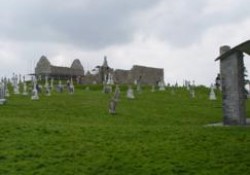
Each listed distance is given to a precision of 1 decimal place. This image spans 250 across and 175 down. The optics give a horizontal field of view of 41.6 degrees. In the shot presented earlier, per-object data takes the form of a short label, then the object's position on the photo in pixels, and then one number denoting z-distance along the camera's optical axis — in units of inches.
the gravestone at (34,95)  973.3
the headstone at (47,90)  1087.9
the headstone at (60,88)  1226.6
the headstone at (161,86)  1326.0
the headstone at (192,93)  1120.9
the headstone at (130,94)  1053.8
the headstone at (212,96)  1064.9
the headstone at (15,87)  1132.3
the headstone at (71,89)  1143.3
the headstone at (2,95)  867.1
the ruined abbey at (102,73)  1686.5
